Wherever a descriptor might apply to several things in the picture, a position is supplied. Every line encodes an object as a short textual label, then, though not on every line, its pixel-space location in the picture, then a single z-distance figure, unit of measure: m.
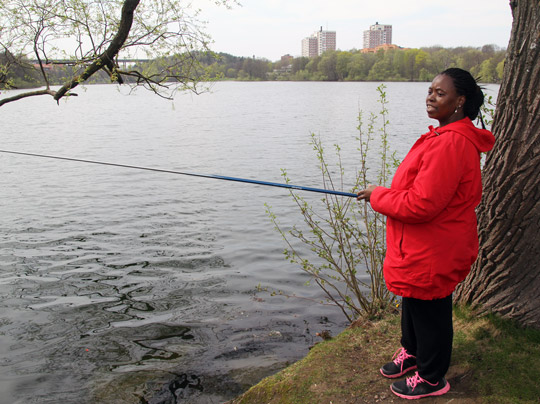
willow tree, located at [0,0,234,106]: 5.96
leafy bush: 4.64
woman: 2.61
